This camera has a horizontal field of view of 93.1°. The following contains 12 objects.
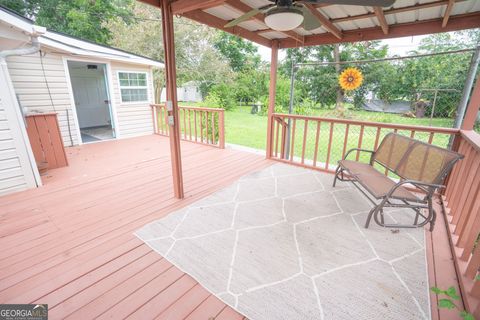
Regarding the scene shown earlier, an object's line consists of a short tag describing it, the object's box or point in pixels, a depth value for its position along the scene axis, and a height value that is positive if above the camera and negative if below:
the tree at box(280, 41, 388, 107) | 8.03 +0.84
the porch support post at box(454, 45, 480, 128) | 2.41 +0.08
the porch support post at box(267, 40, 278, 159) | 3.96 -0.03
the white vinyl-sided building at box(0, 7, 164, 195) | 2.70 -0.05
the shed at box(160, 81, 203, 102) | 16.67 -0.34
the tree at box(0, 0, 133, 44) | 11.52 +3.80
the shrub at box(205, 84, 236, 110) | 11.94 -0.21
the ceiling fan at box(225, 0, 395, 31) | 1.56 +0.56
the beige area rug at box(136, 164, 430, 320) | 1.43 -1.26
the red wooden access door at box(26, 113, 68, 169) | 3.35 -0.75
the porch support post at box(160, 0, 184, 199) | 2.22 -0.05
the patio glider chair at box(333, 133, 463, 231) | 2.04 -0.77
